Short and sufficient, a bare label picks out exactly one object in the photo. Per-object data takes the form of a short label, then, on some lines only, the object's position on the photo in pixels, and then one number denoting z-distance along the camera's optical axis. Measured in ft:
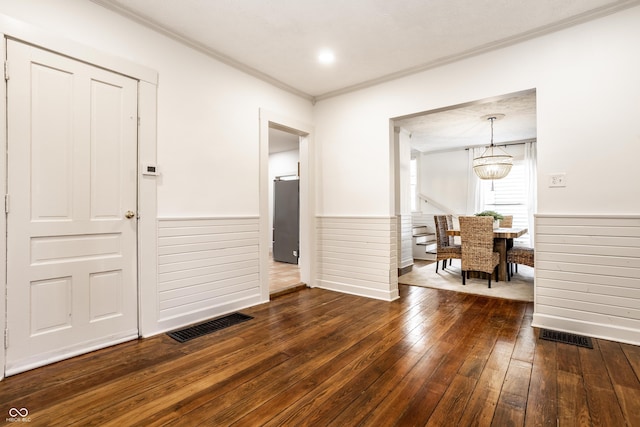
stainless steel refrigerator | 19.88
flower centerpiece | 16.31
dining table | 14.66
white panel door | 6.61
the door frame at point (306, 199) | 13.79
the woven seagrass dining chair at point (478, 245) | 13.83
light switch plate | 8.84
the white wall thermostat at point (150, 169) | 8.46
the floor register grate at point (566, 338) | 8.00
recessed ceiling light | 10.35
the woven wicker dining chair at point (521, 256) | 14.40
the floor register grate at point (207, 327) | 8.54
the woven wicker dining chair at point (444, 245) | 15.70
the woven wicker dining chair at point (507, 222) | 19.26
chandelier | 16.37
